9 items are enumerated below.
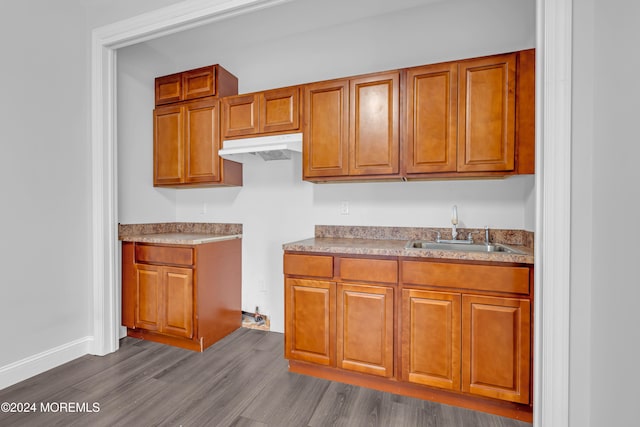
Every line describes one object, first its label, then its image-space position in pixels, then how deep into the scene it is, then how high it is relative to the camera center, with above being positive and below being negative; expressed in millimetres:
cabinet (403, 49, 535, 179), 1810 +596
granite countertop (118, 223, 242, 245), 2539 -249
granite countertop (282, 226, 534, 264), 1709 -254
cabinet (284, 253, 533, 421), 1664 -730
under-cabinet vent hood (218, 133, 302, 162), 2355 +511
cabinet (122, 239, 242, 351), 2480 -740
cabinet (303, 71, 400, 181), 2111 +606
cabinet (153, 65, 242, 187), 2742 +763
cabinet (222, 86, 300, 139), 2414 +825
